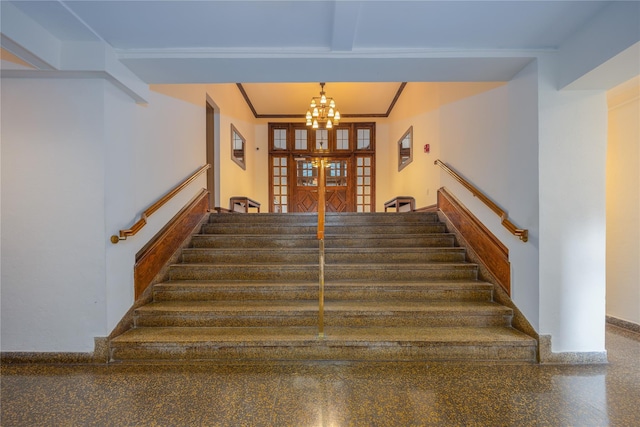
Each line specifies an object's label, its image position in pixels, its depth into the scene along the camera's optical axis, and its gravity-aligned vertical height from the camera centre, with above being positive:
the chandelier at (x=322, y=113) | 6.37 +1.99
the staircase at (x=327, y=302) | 2.71 -0.86
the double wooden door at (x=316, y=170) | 8.66 +1.20
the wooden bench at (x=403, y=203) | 6.37 +0.26
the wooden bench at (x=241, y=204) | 6.39 +0.24
